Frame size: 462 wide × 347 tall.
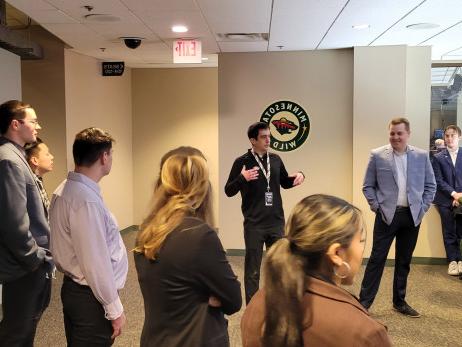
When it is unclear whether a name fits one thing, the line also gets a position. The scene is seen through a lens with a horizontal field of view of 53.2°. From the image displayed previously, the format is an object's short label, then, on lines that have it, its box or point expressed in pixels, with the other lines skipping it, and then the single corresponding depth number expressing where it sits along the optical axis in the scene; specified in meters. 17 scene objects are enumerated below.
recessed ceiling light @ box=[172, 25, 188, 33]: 4.70
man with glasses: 2.32
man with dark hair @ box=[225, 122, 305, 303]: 3.79
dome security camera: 5.28
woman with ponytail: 1.02
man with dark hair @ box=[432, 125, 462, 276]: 5.45
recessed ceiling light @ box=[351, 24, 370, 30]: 4.66
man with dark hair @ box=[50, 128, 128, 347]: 1.96
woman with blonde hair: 1.50
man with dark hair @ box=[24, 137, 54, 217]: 3.33
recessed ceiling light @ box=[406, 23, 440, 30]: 4.66
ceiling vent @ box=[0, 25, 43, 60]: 4.94
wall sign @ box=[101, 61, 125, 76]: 6.77
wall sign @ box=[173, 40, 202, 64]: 5.38
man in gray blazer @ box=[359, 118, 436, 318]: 3.87
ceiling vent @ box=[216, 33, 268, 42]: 5.07
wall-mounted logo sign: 6.08
